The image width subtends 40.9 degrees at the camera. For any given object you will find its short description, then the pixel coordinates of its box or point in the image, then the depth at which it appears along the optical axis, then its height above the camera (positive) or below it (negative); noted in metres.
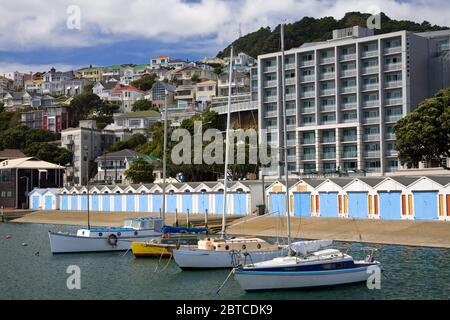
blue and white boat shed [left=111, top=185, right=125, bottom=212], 109.94 -3.62
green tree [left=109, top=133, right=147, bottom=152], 184.12 +11.14
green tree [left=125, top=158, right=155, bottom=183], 126.75 +1.48
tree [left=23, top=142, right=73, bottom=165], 165.88 +7.54
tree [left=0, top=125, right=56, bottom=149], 186.25 +13.26
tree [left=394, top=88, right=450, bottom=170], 79.62 +5.94
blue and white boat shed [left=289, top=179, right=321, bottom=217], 80.88 -2.69
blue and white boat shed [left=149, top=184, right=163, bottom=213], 102.88 -3.28
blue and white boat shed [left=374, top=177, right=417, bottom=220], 70.50 -2.67
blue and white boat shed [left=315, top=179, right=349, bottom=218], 77.57 -2.74
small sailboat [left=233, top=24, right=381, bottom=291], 37.34 -5.88
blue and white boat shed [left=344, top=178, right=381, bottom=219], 74.19 -2.81
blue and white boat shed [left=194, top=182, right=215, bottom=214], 95.62 -2.98
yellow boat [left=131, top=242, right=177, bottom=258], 52.62 -6.23
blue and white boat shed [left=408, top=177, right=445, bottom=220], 67.31 -2.50
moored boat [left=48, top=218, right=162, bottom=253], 58.88 -5.82
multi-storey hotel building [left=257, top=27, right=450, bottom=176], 120.19 +17.36
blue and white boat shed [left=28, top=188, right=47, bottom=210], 128.88 -4.05
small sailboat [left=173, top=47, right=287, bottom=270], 45.78 -5.69
